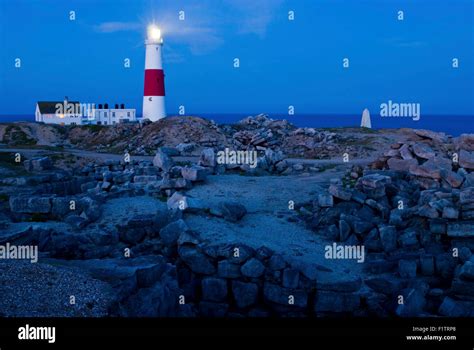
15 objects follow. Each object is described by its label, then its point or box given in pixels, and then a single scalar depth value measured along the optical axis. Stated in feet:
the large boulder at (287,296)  55.01
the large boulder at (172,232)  62.08
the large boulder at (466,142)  88.79
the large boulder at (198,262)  57.93
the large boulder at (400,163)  80.97
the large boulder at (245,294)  55.98
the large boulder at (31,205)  71.61
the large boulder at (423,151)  81.66
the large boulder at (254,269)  55.88
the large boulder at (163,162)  95.09
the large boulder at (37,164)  104.73
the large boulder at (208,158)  93.25
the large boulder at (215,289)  56.49
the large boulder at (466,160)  78.12
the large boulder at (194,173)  83.79
